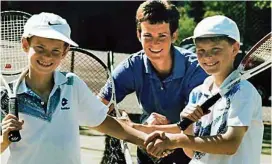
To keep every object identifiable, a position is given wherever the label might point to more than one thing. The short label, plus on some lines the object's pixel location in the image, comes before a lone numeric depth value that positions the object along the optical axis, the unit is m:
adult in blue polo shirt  3.77
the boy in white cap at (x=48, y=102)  3.02
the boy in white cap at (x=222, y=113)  3.05
